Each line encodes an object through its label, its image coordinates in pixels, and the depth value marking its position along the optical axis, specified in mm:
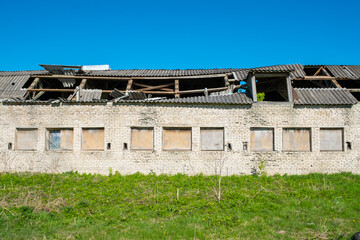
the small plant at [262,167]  11341
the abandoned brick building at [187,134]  11516
